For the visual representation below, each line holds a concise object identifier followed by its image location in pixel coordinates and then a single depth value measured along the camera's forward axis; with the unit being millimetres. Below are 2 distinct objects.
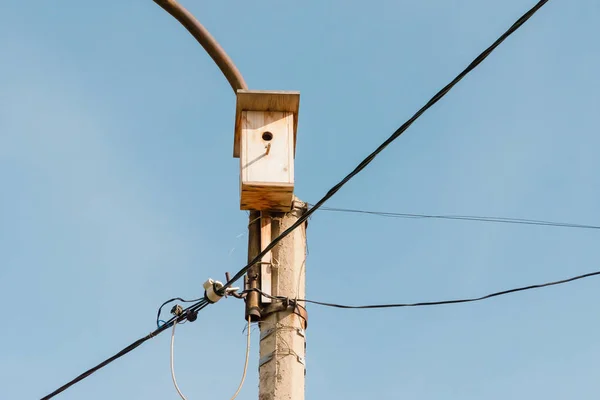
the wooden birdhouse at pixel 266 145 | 11414
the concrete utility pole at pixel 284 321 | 10078
